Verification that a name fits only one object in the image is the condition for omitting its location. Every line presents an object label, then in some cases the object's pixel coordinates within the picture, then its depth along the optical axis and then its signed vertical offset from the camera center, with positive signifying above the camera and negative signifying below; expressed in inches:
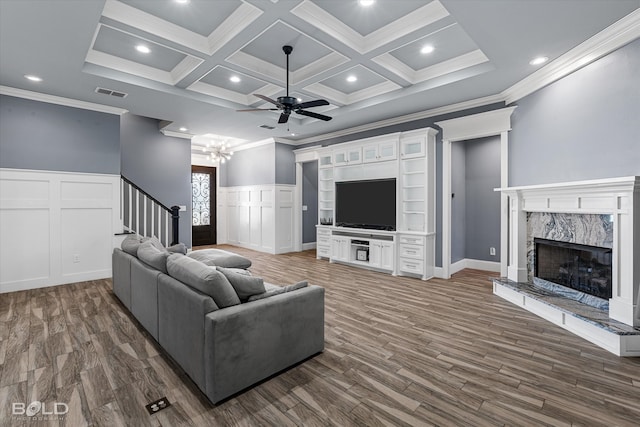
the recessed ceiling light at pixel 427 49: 148.8 +78.1
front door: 363.3 +5.7
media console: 214.7 -30.4
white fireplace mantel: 110.4 -2.1
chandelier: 319.9 +61.2
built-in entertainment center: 217.0 +6.2
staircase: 243.3 -4.2
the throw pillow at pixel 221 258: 147.4 -23.3
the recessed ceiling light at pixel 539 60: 141.4 +68.6
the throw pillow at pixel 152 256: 112.3 -17.7
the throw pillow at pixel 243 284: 91.8 -22.0
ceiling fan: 150.7 +52.2
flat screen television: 233.8 +4.6
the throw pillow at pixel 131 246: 145.3 -17.4
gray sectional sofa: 79.8 -34.4
